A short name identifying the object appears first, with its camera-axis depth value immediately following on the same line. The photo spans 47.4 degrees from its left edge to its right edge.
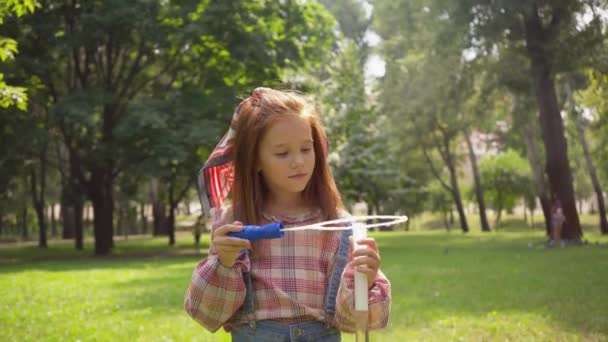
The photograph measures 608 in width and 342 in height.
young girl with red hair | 2.68
